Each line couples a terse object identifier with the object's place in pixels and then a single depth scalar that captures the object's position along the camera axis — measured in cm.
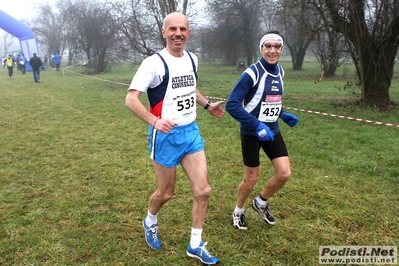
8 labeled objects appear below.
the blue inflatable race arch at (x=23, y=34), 2761
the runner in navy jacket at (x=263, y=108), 329
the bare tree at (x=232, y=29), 3169
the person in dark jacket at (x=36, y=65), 2004
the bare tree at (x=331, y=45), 1149
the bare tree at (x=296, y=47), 3002
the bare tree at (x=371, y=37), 944
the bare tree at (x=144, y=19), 1875
